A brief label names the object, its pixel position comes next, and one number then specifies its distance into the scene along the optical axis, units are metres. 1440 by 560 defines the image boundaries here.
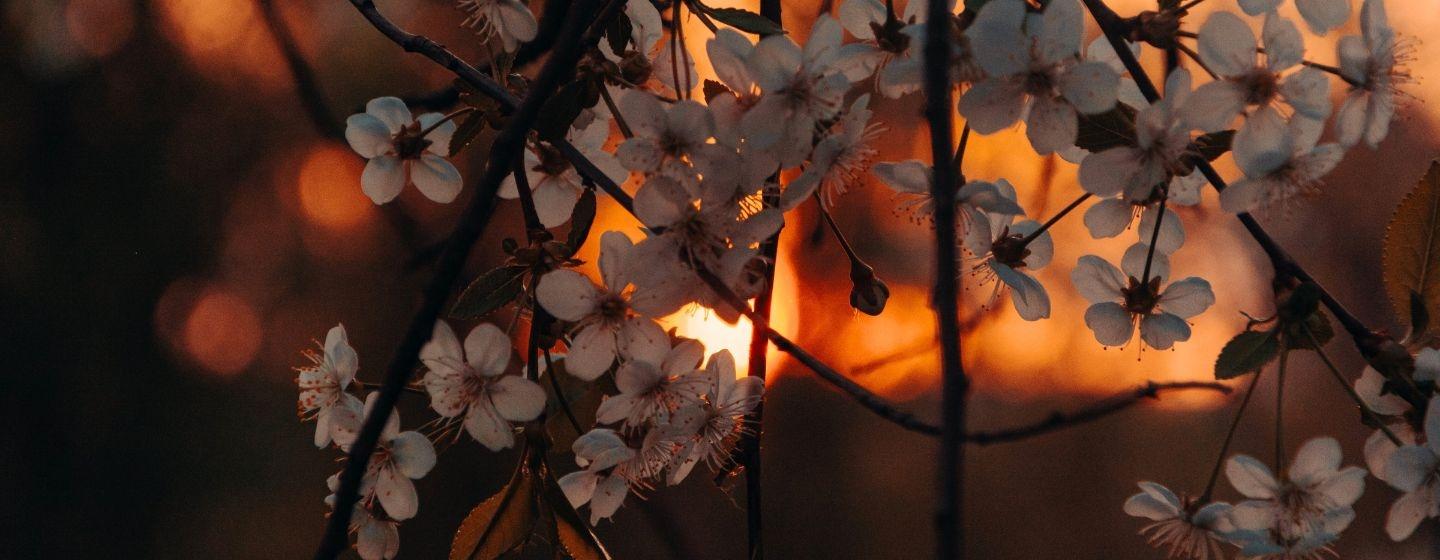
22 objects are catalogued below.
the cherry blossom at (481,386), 1.08
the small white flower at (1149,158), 1.05
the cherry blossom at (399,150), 1.11
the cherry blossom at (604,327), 1.07
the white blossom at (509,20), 1.10
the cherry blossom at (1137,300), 1.11
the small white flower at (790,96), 1.05
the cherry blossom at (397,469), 1.09
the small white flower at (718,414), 1.09
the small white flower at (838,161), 1.06
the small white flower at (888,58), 1.06
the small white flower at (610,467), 1.09
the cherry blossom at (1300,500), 1.09
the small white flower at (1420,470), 1.07
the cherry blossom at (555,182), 1.12
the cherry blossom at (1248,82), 1.05
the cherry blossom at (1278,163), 1.06
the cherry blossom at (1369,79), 1.07
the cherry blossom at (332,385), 1.10
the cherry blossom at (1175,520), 1.10
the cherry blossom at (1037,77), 1.05
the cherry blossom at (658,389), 1.08
